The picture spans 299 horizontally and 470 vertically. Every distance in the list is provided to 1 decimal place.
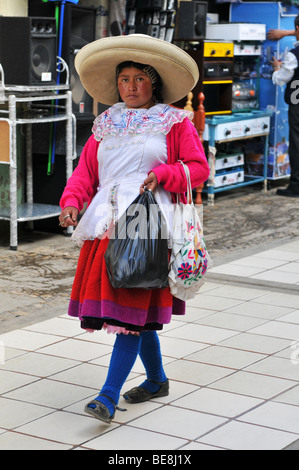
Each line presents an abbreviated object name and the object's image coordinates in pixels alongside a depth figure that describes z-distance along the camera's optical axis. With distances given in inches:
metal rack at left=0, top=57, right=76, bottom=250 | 445.7
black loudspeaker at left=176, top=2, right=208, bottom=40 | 596.4
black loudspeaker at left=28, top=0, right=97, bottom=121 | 484.8
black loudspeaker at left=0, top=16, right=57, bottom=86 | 455.1
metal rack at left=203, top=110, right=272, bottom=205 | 592.4
